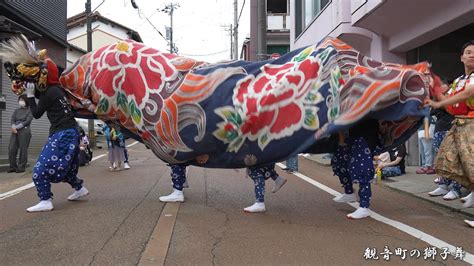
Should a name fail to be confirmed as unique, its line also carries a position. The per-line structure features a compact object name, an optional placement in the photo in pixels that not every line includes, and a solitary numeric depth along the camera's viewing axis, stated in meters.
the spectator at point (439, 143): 6.79
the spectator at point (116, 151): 11.23
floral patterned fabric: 5.05
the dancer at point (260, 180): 5.91
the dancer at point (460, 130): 5.09
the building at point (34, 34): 13.35
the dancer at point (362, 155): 5.46
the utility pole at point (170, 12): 48.06
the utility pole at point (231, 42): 47.31
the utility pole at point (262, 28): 13.88
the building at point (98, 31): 44.34
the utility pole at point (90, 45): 19.44
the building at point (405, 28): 9.27
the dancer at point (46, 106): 5.87
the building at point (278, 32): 29.62
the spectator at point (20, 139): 10.84
